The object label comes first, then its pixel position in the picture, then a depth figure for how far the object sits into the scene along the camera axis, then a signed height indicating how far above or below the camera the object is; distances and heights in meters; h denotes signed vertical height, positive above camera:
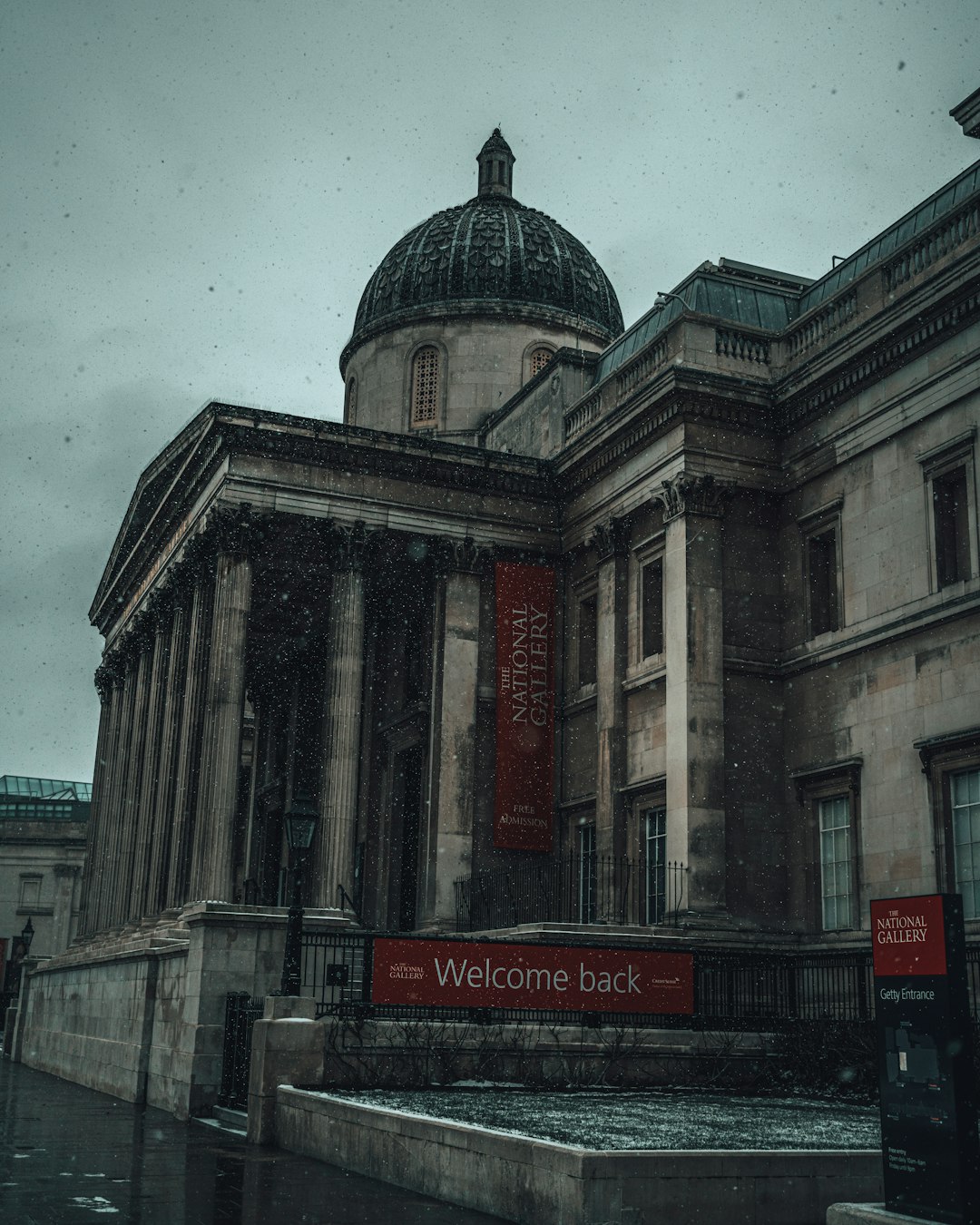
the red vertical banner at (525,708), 30.61 +6.02
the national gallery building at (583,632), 23.16 +7.02
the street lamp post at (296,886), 17.06 +1.16
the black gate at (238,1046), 18.75 -0.87
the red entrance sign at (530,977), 18.42 +0.15
